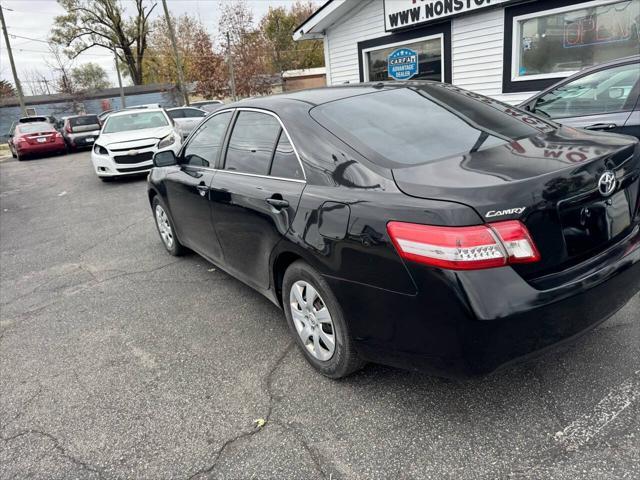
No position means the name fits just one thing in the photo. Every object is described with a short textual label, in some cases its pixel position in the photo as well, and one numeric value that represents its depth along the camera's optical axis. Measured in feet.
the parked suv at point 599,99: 14.58
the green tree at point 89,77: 143.23
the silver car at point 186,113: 53.52
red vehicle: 60.03
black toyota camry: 6.57
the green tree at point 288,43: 151.52
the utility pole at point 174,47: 94.63
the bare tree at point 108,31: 141.90
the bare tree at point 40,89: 159.75
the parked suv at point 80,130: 63.41
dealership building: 26.27
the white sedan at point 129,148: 34.35
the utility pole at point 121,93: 122.81
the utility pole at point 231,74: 105.50
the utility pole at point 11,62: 96.17
